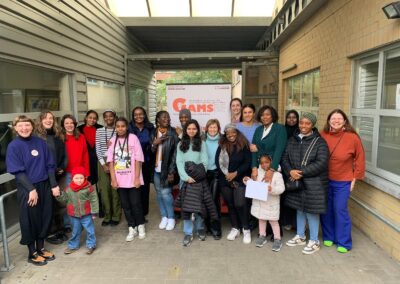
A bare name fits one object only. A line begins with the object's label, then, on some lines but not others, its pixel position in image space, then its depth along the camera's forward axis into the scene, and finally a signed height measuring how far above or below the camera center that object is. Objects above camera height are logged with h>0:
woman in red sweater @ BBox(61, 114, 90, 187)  3.73 -0.46
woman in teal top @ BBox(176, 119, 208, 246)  3.67 -0.59
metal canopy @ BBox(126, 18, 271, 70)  8.44 +2.10
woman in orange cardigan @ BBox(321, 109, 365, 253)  3.27 -0.69
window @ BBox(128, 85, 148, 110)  9.11 +0.30
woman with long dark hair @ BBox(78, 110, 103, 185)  4.23 -0.42
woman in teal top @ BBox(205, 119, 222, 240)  3.75 -0.61
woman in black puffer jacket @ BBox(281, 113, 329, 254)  3.28 -0.73
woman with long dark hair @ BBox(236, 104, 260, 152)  3.85 -0.24
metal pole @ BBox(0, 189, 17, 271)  2.97 -1.34
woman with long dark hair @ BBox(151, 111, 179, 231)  3.96 -0.74
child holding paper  3.44 -1.16
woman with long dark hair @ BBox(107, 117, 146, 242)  3.71 -0.66
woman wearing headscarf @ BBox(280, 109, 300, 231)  3.80 -1.23
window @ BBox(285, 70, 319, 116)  5.66 +0.22
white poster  5.32 +0.06
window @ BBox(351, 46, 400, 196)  3.33 -0.09
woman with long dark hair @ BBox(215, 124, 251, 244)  3.57 -0.74
